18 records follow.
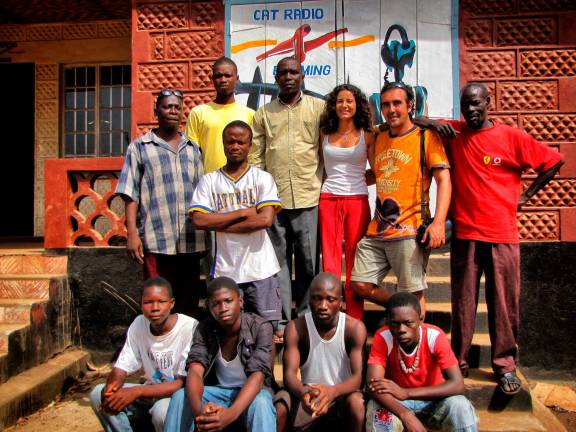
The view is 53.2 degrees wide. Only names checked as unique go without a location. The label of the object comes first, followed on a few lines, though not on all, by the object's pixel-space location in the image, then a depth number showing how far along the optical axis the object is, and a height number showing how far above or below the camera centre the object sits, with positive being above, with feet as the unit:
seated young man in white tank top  10.23 -2.66
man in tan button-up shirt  13.12 +1.21
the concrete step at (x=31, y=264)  17.48 -1.22
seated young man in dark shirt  10.05 -2.77
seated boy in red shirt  10.03 -2.84
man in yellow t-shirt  13.74 +2.58
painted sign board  18.61 +5.87
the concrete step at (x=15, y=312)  15.64 -2.41
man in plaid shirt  12.96 +0.55
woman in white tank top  12.72 +0.95
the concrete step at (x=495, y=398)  12.34 -3.80
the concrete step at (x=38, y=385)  13.28 -4.05
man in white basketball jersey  11.98 +0.11
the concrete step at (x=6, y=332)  14.40 -2.74
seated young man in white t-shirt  10.66 -2.72
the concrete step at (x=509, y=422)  11.66 -4.15
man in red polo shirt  12.21 +0.22
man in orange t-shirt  11.97 +0.35
